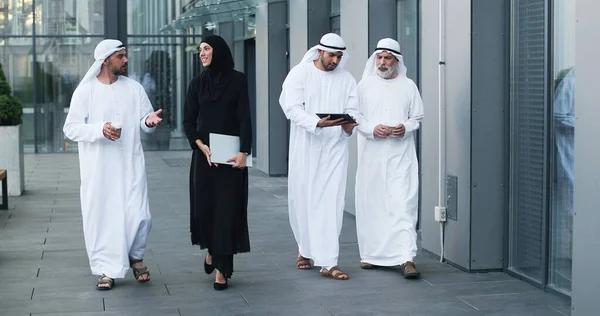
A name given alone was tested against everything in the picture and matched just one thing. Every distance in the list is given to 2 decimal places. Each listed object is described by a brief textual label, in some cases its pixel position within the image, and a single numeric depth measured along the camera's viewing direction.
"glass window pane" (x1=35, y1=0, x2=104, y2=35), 26.08
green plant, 14.58
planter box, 14.62
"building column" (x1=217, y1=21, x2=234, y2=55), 23.59
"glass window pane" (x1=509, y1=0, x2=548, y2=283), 7.74
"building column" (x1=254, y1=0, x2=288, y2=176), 17.69
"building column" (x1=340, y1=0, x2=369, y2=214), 11.70
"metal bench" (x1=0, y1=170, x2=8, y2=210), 12.87
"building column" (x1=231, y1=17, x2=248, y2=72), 21.58
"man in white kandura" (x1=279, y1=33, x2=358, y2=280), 8.38
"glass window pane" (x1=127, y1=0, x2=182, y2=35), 26.16
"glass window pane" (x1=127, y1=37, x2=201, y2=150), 26.31
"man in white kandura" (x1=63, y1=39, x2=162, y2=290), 7.86
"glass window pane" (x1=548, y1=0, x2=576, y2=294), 7.27
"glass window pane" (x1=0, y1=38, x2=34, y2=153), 25.75
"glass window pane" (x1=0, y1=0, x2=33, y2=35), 25.98
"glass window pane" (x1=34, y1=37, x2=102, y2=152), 25.75
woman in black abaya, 7.70
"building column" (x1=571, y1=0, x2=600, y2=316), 6.01
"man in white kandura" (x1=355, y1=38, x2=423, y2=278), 8.43
